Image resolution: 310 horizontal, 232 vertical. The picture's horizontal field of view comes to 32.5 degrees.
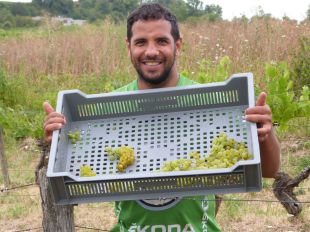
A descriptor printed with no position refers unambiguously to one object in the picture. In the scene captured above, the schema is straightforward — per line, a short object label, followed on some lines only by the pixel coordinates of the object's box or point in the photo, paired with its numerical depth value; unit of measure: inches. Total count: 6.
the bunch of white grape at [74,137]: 77.8
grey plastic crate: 72.3
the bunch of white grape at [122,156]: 73.0
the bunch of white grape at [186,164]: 68.5
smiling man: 73.5
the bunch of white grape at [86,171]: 71.4
